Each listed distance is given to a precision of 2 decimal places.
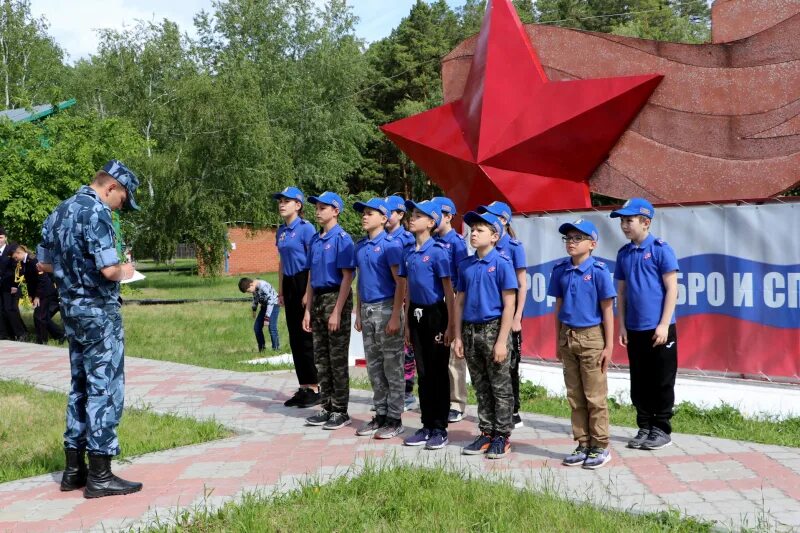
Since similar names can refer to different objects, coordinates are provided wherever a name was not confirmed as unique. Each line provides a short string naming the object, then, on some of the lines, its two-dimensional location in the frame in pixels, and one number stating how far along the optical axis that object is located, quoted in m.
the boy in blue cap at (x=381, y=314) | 6.05
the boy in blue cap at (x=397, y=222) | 6.23
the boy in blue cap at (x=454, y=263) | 5.98
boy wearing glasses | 5.14
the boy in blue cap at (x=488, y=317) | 5.35
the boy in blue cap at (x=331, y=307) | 6.48
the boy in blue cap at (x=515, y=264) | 5.82
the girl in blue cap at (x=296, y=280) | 7.16
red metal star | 9.06
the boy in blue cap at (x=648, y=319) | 5.52
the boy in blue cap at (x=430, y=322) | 5.74
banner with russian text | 6.86
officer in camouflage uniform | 4.55
